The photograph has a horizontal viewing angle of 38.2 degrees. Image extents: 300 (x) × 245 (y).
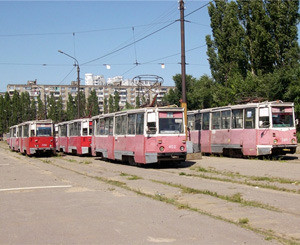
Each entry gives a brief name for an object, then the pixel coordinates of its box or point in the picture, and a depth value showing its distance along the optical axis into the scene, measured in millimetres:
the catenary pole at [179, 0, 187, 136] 23328
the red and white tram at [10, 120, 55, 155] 31531
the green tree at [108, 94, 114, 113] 122619
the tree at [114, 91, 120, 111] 121550
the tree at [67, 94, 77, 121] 115619
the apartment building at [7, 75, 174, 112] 152000
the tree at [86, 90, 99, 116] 117062
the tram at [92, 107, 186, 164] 18266
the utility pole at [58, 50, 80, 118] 43844
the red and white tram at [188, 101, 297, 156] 20750
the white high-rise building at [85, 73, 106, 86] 176750
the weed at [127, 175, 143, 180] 14044
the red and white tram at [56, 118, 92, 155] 31359
